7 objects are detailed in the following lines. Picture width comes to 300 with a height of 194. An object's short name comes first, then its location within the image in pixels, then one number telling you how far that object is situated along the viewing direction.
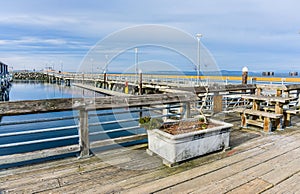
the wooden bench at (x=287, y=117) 4.24
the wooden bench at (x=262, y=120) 3.77
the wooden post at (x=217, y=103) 5.24
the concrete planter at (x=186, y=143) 2.32
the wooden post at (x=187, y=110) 3.34
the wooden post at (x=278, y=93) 4.60
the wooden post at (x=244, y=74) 5.83
